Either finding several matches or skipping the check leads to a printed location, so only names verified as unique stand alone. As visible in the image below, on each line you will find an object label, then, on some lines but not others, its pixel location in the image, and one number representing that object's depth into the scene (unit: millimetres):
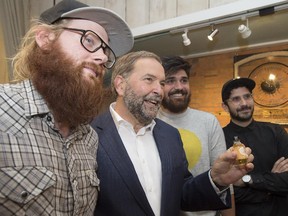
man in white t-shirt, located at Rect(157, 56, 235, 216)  1896
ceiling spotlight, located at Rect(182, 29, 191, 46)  2396
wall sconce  3645
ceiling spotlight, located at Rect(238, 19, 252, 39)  2187
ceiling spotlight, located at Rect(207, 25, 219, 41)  2273
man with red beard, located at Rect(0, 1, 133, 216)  814
